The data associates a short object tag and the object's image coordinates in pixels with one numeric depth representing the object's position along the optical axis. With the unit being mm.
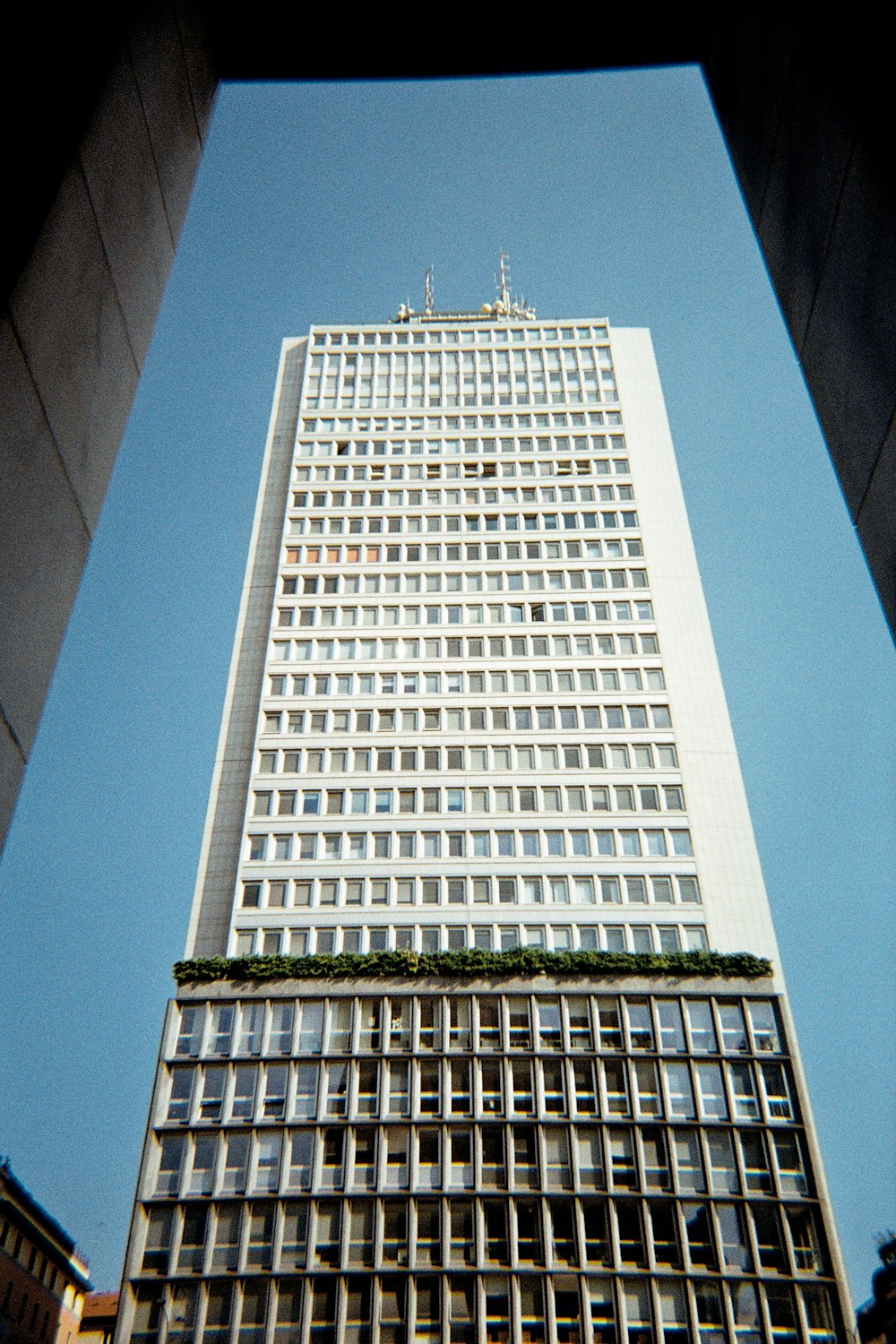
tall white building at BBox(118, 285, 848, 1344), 42031
